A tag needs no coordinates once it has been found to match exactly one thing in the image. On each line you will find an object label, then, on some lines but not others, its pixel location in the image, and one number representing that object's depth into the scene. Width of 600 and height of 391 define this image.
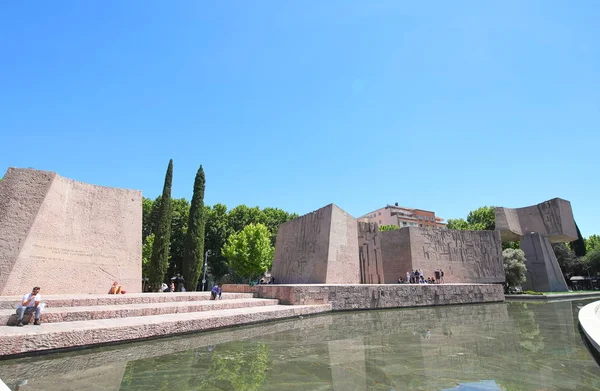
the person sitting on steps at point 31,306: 6.34
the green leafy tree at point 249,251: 29.86
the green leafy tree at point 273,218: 35.88
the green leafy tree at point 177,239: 30.75
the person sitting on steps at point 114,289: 10.85
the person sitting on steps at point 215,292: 10.94
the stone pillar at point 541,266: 25.44
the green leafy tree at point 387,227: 39.92
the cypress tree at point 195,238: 21.91
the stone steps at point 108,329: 5.29
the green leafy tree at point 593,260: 34.38
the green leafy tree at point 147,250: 28.27
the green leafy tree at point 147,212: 30.58
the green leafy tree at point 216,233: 33.94
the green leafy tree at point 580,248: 40.47
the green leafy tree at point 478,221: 36.94
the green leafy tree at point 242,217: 35.00
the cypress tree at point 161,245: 18.55
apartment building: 56.93
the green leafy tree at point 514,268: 24.58
